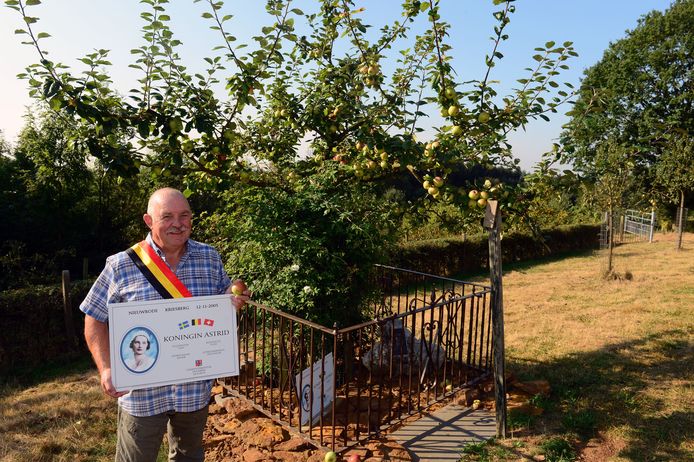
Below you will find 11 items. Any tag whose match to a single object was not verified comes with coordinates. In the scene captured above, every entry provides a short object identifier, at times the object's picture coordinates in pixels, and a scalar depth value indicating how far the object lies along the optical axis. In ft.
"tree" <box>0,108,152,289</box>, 29.22
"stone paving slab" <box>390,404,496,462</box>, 12.25
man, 8.25
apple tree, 11.19
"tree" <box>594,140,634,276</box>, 44.04
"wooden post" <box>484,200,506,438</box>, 12.96
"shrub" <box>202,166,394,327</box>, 13.43
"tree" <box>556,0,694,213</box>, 85.30
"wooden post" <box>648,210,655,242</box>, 71.75
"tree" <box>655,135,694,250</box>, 61.31
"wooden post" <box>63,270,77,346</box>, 22.35
